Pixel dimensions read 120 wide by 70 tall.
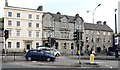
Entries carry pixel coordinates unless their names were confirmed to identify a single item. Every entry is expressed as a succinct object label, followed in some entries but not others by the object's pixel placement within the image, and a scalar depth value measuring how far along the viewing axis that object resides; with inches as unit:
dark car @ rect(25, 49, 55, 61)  695.8
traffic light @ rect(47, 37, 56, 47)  755.9
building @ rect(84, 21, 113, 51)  1700.8
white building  1370.4
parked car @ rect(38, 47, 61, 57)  1030.5
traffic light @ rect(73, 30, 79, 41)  536.9
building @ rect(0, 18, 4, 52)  1208.9
